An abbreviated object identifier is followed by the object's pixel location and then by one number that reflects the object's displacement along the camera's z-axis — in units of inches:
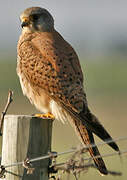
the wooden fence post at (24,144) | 291.4
